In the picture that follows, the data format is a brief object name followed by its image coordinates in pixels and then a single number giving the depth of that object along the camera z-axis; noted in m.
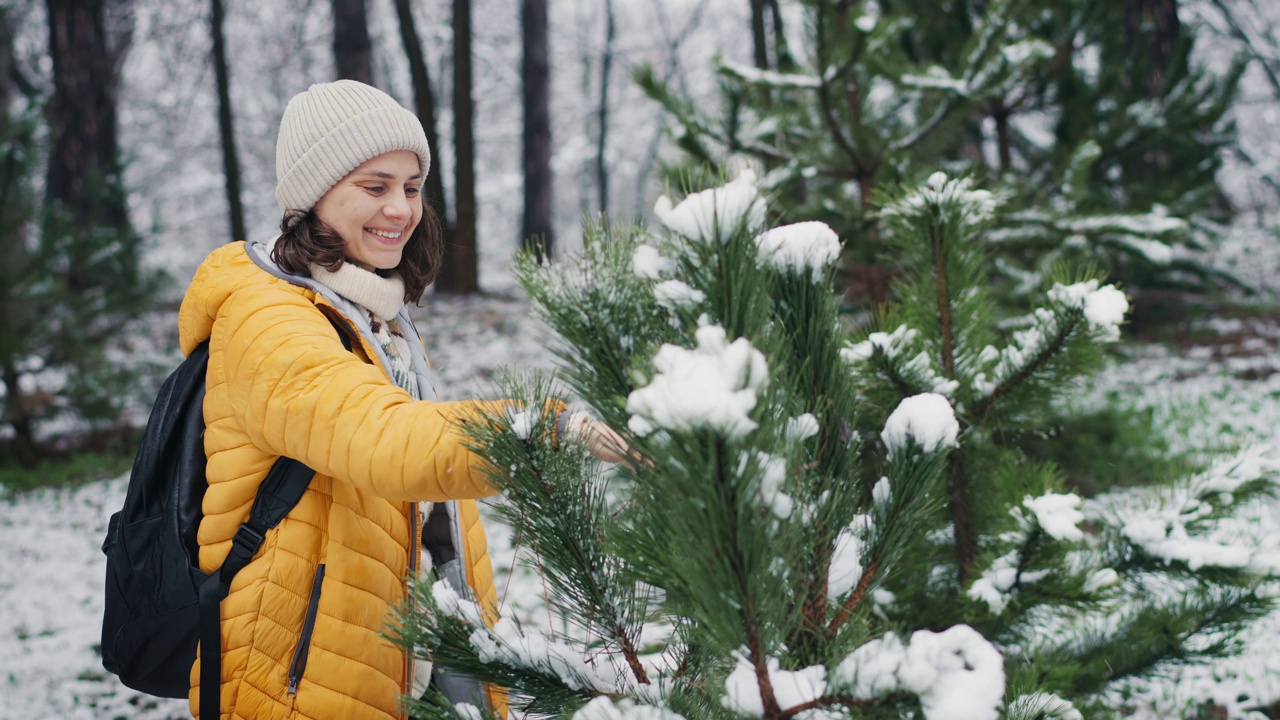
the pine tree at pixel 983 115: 3.92
